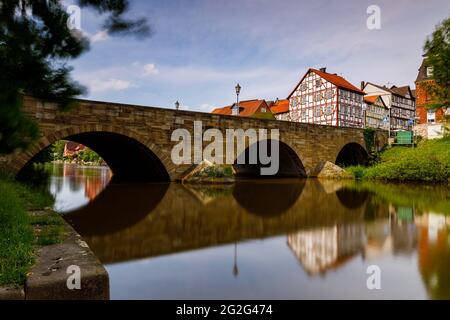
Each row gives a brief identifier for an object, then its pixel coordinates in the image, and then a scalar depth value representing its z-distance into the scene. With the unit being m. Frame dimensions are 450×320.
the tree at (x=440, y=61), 22.38
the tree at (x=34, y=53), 3.11
